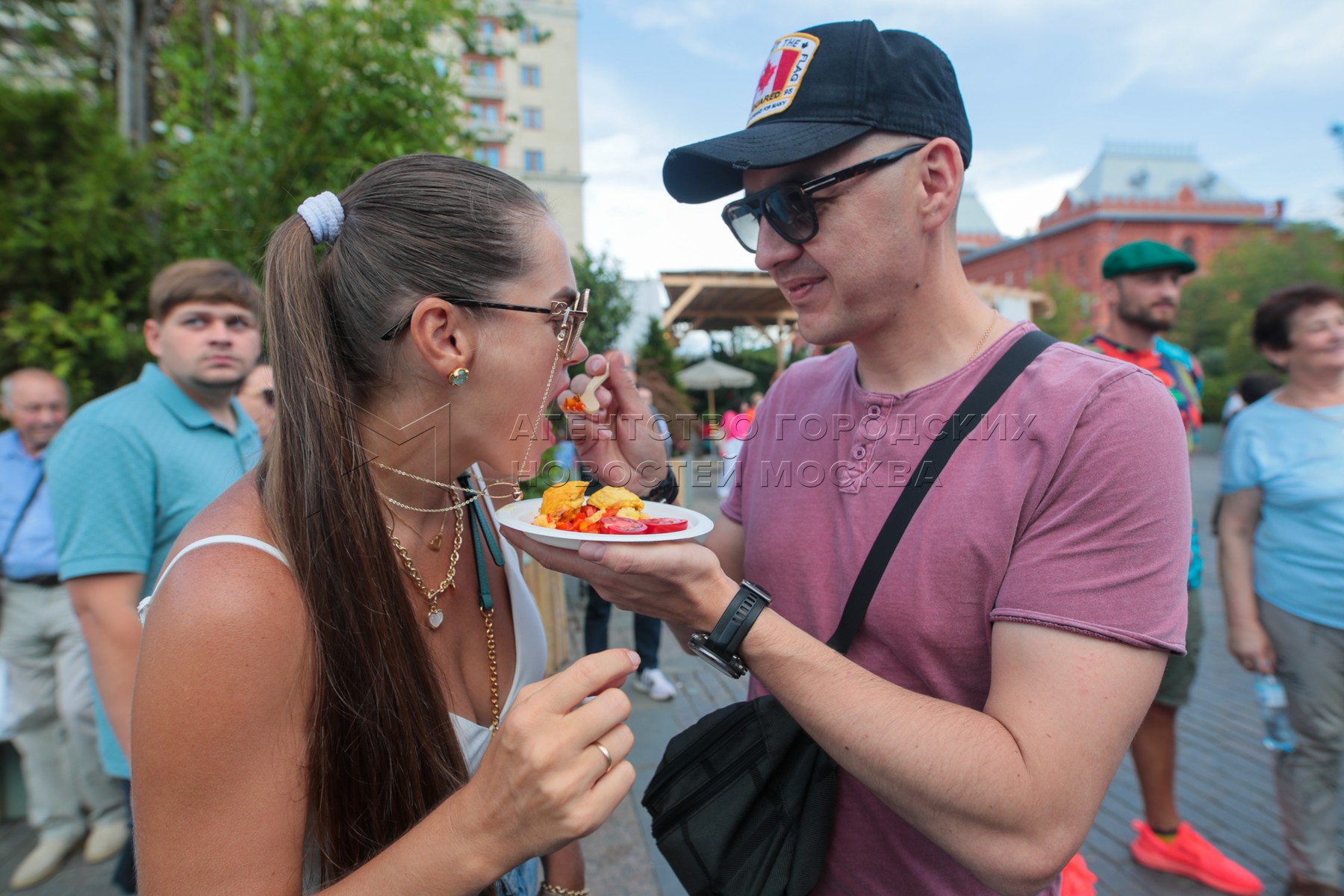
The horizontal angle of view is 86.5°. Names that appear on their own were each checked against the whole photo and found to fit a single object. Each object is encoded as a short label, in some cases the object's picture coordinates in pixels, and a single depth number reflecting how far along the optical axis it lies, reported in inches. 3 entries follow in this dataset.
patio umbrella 730.8
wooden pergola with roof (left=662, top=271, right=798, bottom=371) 623.5
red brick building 2228.1
